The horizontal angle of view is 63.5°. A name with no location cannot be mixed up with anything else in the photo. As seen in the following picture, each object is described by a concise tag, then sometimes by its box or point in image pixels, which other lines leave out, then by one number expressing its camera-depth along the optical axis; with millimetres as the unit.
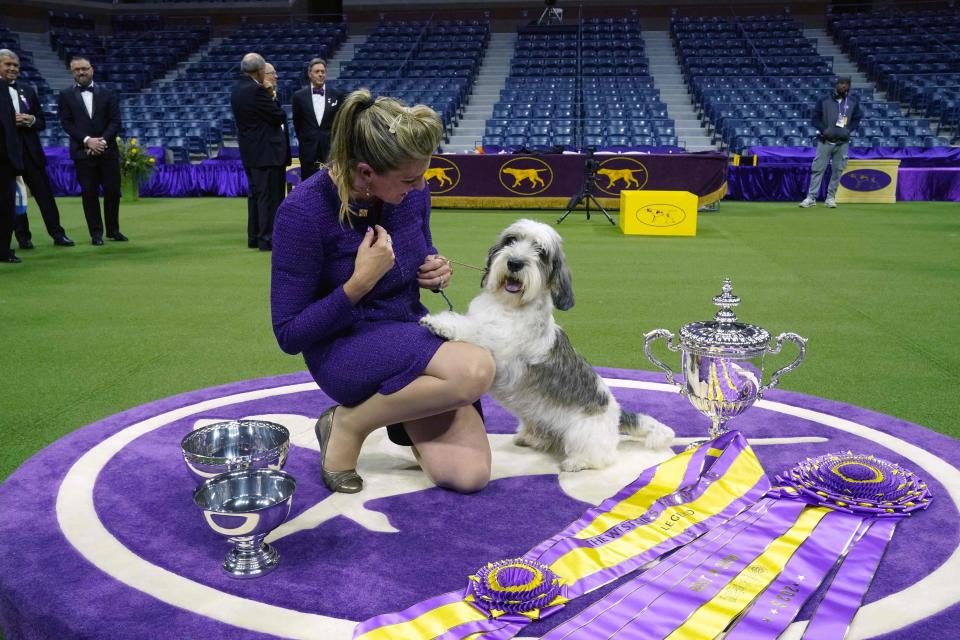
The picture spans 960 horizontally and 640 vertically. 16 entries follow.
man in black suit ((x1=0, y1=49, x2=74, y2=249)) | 7246
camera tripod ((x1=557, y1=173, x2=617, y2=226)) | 10727
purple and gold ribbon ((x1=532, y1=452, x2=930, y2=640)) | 1812
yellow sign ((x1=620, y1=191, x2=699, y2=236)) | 9164
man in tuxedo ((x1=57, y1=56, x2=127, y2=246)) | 7984
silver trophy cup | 2588
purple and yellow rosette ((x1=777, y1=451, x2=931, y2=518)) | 2383
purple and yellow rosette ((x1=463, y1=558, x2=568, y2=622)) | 1861
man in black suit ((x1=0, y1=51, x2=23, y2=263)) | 7055
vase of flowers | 13117
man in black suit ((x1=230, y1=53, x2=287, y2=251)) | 7094
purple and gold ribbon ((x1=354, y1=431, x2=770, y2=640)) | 1824
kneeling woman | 2293
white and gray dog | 2541
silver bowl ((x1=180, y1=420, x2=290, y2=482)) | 2283
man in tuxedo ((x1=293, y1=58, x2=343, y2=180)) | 7973
